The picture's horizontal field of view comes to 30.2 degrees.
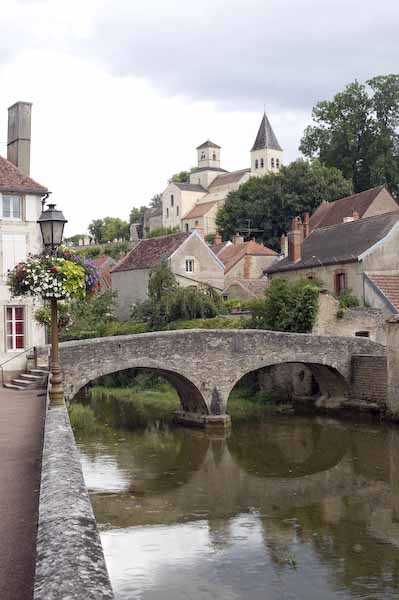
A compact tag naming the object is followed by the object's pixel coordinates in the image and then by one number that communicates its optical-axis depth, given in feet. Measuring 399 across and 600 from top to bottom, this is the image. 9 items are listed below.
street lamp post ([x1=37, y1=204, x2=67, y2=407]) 31.63
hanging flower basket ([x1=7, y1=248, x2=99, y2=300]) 32.30
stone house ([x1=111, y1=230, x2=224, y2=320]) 113.39
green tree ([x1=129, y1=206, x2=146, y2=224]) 306.14
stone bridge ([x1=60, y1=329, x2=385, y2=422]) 61.46
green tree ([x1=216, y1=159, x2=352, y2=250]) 149.89
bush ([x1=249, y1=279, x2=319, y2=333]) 79.05
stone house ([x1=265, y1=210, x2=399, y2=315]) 83.76
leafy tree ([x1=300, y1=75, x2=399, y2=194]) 150.71
